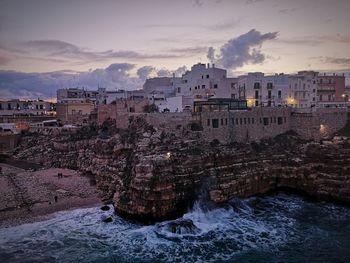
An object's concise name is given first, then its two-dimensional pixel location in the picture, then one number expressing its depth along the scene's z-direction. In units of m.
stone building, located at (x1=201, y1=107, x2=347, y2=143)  43.77
